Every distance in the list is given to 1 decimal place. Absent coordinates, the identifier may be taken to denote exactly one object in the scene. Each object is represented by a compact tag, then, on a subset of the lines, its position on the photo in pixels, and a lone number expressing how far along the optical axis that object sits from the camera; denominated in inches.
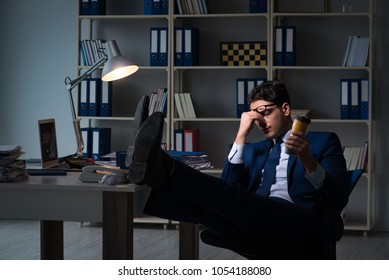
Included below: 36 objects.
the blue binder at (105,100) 253.6
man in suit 111.7
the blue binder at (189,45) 246.5
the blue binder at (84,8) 253.4
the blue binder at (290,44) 241.9
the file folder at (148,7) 249.4
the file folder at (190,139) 249.3
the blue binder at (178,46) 247.6
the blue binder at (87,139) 253.3
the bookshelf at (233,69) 244.7
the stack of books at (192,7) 247.1
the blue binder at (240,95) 246.4
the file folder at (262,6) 243.3
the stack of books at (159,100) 250.5
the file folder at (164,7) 248.5
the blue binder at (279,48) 242.7
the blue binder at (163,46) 249.1
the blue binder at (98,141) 252.8
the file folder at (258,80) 245.6
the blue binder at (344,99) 240.5
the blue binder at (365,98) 238.8
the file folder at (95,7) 251.9
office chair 128.7
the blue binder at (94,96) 252.6
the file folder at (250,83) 245.3
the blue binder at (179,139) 249.3
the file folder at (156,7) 248.7
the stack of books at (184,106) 250.4
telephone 129.2
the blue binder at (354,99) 239.8
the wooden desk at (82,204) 124.6
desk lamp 175.0
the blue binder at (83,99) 253.8
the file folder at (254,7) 243.9
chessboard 246.1
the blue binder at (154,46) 250.2
